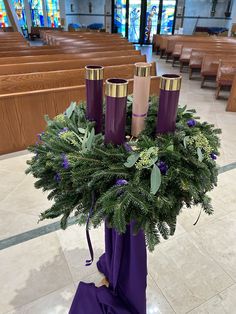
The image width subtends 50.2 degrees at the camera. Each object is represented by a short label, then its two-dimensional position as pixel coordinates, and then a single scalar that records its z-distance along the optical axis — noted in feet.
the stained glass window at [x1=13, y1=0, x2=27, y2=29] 40.06
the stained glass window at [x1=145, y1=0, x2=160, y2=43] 38.55
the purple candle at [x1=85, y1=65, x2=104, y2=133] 2.83
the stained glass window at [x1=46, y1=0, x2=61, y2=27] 41.14
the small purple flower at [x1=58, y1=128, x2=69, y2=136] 3.02
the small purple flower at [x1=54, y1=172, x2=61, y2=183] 2.93
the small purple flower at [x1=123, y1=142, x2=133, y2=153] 2.73
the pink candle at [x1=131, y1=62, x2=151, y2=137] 2.68
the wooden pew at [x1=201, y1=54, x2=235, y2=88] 16.01
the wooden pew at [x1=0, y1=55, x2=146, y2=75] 9.04
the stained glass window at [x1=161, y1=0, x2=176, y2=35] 38.70
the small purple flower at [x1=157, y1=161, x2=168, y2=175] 2.53
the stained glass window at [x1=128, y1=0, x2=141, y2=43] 39.09
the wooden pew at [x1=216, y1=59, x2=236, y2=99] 13.85
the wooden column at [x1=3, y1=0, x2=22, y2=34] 29.05
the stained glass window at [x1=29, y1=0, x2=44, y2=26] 41.01
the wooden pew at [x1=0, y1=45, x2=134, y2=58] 11.83
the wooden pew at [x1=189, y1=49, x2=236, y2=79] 17.86
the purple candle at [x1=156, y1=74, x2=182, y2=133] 2.41
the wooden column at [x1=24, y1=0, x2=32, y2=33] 40.12
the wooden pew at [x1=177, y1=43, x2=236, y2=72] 19.70
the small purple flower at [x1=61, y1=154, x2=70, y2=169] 2.68
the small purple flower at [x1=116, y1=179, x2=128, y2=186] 2.49
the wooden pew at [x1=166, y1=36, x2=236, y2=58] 22.70
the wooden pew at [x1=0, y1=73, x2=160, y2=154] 8.01
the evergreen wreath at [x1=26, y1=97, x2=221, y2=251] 2.43
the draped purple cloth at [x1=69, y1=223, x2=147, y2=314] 3.45
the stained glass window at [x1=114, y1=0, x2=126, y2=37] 39.86
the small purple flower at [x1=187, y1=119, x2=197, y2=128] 3.03
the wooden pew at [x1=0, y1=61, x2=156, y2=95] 8.13
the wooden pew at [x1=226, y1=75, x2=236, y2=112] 12.45
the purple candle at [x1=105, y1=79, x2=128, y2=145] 2.41
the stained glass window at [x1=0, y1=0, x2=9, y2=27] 39.34
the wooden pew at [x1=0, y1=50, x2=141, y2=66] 10.04
